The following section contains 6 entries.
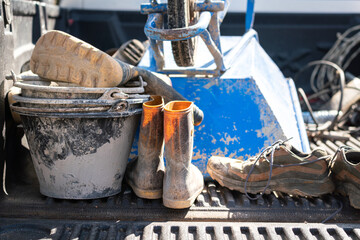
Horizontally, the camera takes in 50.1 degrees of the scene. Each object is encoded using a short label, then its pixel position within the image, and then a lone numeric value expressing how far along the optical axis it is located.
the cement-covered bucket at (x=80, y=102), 1.34
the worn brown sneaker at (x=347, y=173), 1.47
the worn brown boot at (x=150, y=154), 1.45
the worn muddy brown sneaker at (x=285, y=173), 1.51
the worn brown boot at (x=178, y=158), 1.38
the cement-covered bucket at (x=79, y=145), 1.39
